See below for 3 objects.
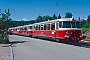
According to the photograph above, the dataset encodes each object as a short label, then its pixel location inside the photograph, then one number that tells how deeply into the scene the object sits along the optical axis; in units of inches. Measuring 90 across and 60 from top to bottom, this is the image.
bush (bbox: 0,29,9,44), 493.0
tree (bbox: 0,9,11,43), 494.5
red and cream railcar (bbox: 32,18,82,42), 459.1
